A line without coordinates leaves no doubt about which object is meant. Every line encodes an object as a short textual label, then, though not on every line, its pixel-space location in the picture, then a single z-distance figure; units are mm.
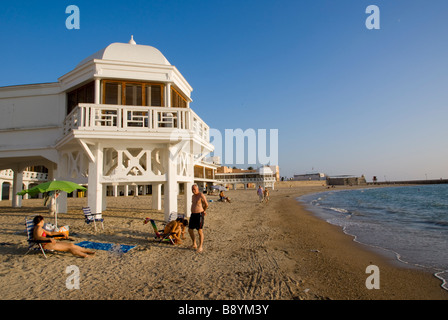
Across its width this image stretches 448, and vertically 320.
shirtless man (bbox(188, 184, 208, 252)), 7406
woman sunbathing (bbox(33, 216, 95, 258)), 6449
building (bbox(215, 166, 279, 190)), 66812
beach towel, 7097
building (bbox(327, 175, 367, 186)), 146262
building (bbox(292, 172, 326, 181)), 154250
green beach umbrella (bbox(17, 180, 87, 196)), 8580
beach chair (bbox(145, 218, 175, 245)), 7887
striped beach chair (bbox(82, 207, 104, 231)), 9398
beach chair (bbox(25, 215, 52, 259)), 6407
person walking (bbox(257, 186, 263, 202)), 30888
